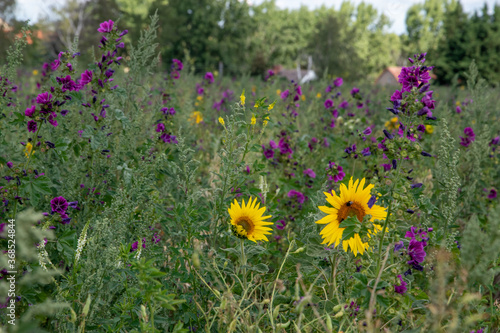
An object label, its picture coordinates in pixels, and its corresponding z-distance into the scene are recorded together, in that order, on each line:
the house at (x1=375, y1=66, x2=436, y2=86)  46.97
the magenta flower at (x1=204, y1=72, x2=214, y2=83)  6.43
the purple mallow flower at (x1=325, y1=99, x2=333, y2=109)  4.79
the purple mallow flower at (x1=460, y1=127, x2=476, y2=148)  4.19
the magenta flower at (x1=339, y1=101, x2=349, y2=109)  5.18
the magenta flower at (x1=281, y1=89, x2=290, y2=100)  4.36
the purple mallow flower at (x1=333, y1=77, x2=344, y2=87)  5.19
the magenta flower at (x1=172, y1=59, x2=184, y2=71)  4.96
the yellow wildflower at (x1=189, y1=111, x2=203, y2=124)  6.00
